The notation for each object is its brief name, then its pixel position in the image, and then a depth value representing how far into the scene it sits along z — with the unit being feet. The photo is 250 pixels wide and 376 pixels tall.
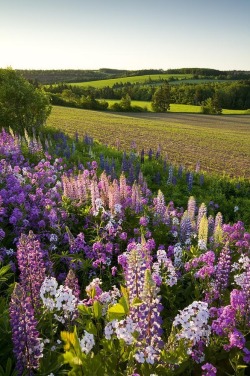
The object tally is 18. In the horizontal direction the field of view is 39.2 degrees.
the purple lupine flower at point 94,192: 23.63
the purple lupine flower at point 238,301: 11.19
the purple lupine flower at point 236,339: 10.34
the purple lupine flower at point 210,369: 9.88
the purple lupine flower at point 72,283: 10.80
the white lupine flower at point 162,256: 14.94
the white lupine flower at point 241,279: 11.84
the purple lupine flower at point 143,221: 21.47
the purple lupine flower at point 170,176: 48.60
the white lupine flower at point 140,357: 8.55
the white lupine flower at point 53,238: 19.63
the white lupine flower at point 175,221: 23.54
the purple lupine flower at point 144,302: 8.59
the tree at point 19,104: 74.23
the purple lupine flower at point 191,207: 25.28
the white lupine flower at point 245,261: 12.48
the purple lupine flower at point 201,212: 24.05
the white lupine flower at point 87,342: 8.36
